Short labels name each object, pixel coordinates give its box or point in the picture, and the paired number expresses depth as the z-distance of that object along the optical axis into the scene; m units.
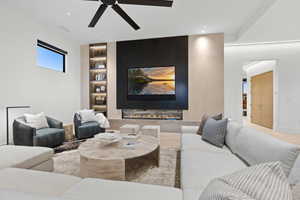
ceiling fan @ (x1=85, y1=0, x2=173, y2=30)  2.50
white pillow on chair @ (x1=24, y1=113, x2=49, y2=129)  3.40
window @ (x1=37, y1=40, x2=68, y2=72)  4.32
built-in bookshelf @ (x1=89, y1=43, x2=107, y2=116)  5.71
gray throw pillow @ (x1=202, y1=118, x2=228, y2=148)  2.37
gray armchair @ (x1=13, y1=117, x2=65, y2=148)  3.06
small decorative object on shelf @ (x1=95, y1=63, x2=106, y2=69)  5.67
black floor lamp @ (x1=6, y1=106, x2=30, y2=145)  3.37
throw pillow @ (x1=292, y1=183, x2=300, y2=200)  0.68
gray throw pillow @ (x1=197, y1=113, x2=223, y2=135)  2.97
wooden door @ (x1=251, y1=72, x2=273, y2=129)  6.02
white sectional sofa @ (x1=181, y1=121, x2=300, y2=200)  1.16
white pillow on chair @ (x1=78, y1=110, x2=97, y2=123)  4.41
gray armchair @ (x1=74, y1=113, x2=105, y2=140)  4.05
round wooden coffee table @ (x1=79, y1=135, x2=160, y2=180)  1.87
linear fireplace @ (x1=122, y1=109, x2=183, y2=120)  5.16
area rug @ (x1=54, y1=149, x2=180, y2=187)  2.10
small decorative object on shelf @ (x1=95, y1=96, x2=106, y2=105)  5.81
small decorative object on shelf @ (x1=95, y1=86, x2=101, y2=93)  5.80
